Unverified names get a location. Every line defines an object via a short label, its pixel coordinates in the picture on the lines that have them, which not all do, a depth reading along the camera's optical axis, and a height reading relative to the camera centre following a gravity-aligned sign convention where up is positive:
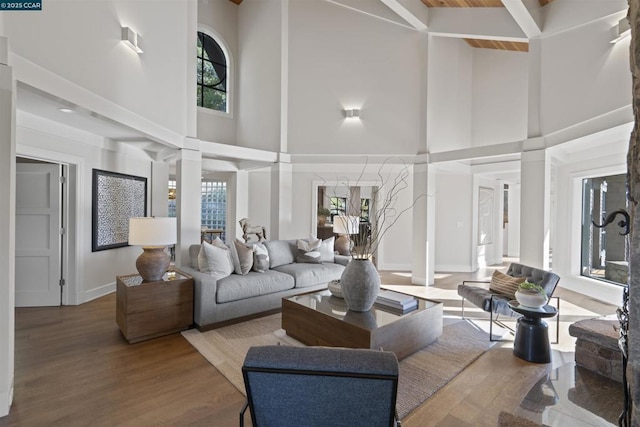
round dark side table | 2.93 -1.16
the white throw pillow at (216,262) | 3.81 -0.64
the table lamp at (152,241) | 3.33 -0.35
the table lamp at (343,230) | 5.29 -0.33
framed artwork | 4.69 +0.03
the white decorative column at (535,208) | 4.59 +0.08
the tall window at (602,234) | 4.97 -0.33
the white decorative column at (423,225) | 5.86 -0.24
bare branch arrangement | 6.72 +0.61
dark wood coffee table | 2.68 -1.04
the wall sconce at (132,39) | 3.68 +2.00
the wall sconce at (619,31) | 3.53 +2.10
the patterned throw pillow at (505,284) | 3.66 -0.85
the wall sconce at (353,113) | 6.32 +1.96
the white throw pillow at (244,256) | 4.09 -0.61
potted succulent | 2.97 -0.78
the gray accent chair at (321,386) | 1.24 -0.70
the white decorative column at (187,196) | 4.78 +0.19
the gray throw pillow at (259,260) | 4.35 -0.70
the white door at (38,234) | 4.29 -0.38
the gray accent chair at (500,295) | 3.46 -0.95
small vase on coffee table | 3.00 -0.70
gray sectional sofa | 3.55 -0.96
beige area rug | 2.48 -1.37
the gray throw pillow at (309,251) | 5.08 -0.67
